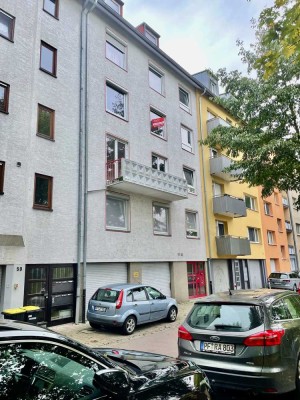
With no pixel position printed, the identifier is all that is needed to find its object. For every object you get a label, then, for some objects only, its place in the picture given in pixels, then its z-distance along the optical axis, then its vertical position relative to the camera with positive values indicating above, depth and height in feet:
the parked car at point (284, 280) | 74.13 -3.86
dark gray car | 13.53 -3.45
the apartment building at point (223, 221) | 67.40 +10.33
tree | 40.91 +18.58
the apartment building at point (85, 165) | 35.45 +13.78
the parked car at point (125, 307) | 31.76 -3.97
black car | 6.63 -2.35
